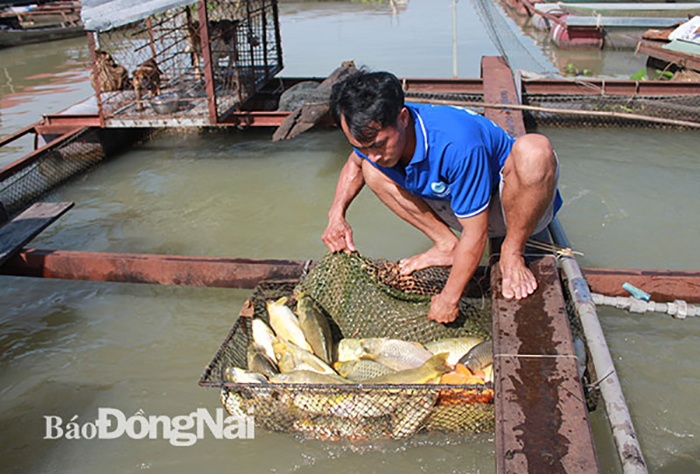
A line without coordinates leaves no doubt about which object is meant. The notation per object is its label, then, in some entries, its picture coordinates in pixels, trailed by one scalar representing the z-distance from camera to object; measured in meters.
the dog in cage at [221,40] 7.80
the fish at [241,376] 2.85
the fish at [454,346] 3.04
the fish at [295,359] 3.00
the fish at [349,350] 3.13
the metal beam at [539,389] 2.04
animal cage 5.93
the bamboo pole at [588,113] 4.67
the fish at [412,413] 2.62
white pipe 3.09
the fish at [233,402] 2.83
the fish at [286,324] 3.19
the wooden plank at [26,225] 4.27
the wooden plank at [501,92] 5.73
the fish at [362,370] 2.93
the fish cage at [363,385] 2.64
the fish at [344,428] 2.81
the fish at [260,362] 3.01
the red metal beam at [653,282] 3.35
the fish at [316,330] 3.11
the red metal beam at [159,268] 3.78
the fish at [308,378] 2.81
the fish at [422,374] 2.75
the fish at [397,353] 2.99
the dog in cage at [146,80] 7.45
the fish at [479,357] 2.88
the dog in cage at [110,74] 8.44
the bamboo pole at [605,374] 2.04
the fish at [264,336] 3.22
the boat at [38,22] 18.14
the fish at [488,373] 2.77
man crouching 2.48
